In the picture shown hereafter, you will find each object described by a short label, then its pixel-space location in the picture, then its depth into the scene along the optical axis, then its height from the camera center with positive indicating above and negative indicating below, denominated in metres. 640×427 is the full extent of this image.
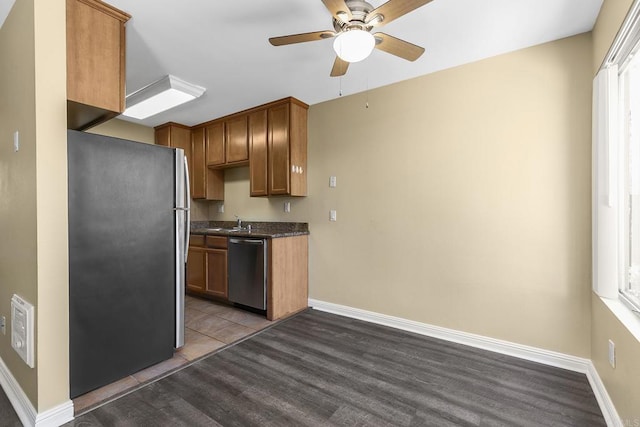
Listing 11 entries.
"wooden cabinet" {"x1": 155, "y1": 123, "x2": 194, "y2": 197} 4.36 +1.13
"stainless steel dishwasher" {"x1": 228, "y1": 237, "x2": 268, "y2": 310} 3.16 -0.71
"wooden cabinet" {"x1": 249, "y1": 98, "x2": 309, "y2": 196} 3.45 +0.74
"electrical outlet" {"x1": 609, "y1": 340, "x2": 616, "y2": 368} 1.58 -0.81
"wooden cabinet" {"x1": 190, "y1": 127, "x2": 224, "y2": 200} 4.44 +0.56
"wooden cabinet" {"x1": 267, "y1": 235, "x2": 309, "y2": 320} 3.11 -0.77
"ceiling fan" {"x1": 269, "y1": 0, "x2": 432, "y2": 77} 1.48 +1.03
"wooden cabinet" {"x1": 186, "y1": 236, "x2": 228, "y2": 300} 3.61 -0.75
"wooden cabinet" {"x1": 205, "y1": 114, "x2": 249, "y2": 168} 3.92 +0.97
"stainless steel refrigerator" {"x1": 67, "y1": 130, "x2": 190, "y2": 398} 1.74 -0.31
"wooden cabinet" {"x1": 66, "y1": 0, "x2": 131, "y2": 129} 1.69 +0.93
